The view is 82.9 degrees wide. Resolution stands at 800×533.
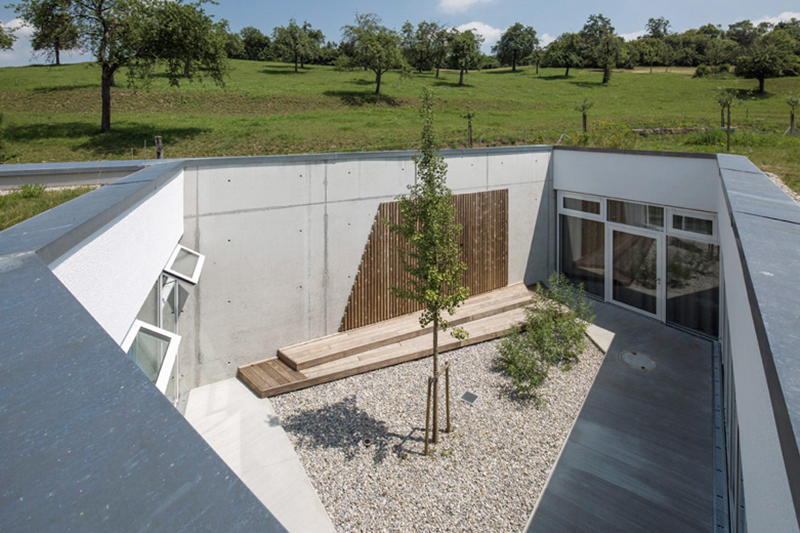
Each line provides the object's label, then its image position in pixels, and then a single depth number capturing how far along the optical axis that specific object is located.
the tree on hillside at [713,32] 73.88
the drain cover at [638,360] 7.81
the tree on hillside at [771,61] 43.84
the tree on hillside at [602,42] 49.48
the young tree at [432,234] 5.63
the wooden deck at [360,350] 7.33
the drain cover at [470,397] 6.76
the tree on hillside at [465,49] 46.44
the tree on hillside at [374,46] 33.72
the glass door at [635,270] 9.70
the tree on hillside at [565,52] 57.66
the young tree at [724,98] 14.64
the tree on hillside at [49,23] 16.53
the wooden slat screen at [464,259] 8.81
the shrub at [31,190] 5.00
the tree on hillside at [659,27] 78.80
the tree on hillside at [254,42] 66.31
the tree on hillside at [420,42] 51.75
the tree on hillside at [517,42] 62.75
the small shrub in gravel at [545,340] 7.09
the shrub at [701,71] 52.75
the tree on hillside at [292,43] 50.50
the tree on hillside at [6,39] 22.98
